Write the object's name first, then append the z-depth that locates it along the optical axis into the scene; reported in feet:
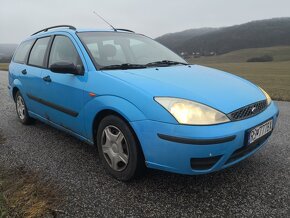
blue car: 6.00
